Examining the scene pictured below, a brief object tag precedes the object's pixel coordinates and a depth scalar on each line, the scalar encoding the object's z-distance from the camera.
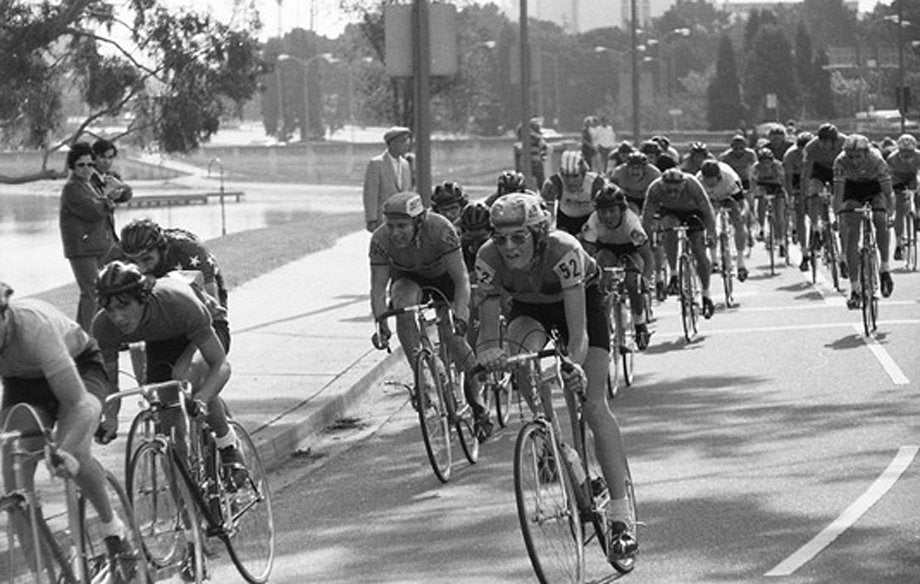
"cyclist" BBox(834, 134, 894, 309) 20.78
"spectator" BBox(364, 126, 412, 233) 21.89
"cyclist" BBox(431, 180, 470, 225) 16.12
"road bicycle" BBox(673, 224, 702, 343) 20.70
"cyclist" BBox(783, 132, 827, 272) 27.20
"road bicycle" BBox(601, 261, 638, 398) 17.05
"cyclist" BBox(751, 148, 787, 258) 30.19
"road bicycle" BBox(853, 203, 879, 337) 20.28
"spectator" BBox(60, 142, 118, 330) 17.20
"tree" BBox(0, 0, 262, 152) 24.53
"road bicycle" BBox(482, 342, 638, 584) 8.98
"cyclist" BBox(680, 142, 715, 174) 27.93
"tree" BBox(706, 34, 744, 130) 138.75
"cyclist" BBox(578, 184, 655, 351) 17.33
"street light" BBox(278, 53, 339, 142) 125.96
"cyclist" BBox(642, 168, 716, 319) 20.38
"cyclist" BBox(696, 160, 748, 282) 24.97
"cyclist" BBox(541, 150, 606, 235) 19.33
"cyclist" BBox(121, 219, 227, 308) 10.98
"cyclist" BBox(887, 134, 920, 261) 29.27
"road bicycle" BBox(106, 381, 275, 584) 9.37
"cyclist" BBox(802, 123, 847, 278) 24.91
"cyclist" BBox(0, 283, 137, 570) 8.13
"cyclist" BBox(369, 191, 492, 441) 13.52
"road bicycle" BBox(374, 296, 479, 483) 13.20
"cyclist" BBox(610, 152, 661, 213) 22.38
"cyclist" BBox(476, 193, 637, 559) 9.77
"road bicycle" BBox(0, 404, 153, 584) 7.80
